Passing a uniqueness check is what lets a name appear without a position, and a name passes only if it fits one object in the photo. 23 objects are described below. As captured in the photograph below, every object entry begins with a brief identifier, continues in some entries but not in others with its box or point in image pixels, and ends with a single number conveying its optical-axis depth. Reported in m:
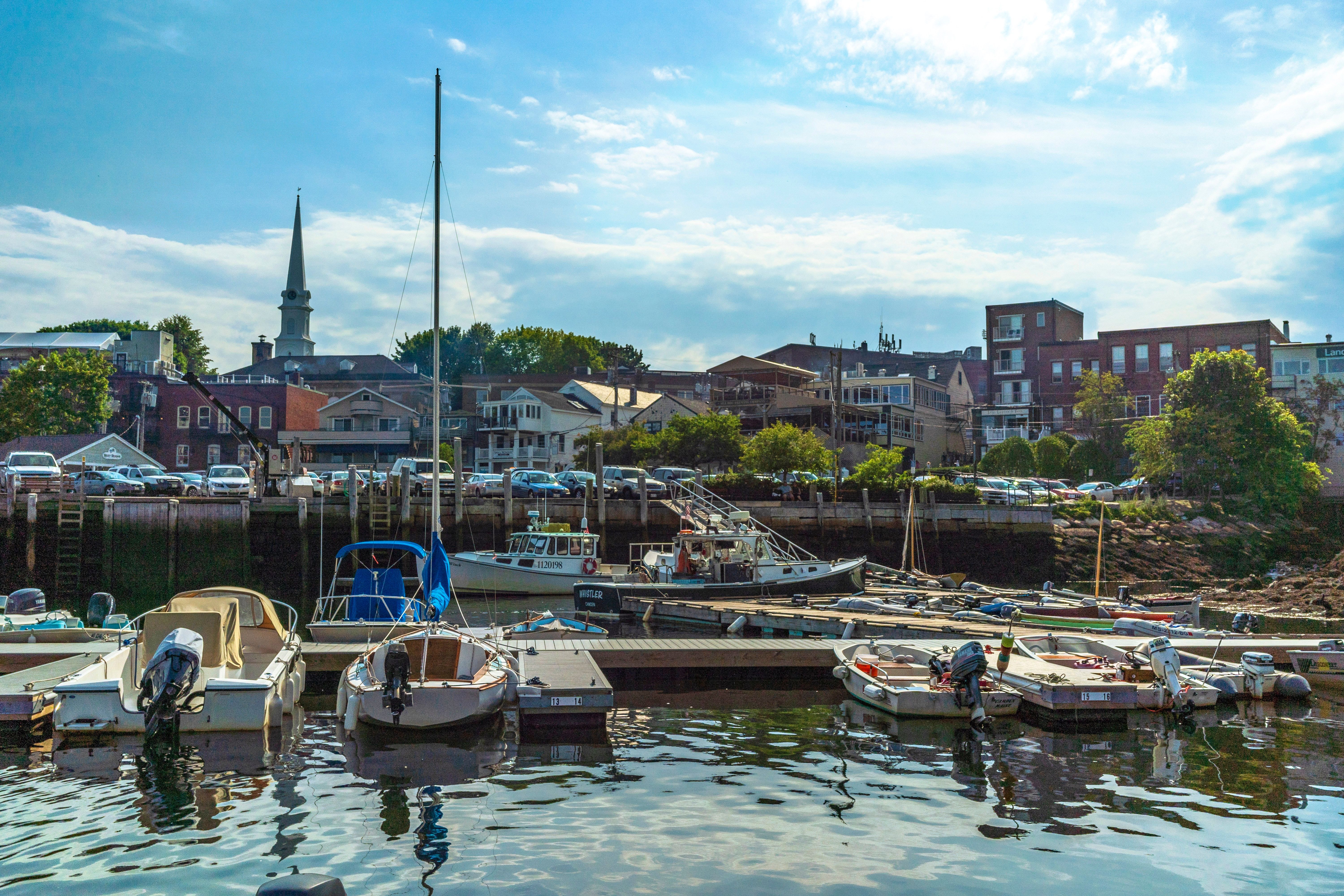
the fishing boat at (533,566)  34.69
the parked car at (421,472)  44.53
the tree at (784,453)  56.28
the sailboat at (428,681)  12.99
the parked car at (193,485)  44.31
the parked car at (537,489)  45.41
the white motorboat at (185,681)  12.38
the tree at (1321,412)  61.03
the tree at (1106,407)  66.88
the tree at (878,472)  49.94
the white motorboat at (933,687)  14.22
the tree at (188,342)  110.69
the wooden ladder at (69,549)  35.72
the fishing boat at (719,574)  29.23
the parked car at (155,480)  44.94
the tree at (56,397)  65.75
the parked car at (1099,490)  55.28
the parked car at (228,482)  44.31
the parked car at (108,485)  43.09
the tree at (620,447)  65.88
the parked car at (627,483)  46.34
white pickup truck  39.84
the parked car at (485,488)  44.25
